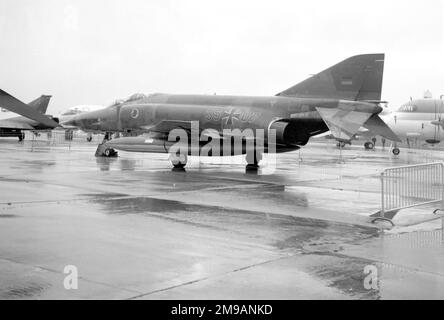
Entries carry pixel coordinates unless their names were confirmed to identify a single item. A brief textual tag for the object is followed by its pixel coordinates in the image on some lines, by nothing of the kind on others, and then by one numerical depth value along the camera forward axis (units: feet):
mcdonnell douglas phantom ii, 55.21
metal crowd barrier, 30.42
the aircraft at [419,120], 107.34
